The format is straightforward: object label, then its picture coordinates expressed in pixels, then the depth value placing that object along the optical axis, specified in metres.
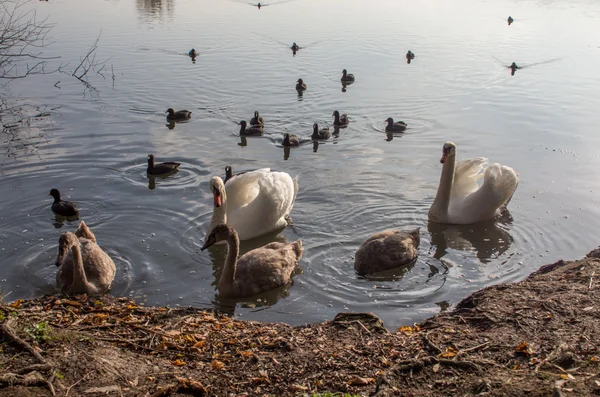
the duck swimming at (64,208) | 11.56
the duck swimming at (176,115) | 17.34
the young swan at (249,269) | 9.04
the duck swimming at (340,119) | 17.41
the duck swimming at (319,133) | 16.25
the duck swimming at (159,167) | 13.59
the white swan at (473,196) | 11.72
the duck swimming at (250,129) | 16.31
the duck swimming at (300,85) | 20.41
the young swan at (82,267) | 8.49
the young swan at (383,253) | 9.52
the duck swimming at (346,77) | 21.56
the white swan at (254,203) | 10.87
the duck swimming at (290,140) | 15.67
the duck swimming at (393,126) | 17.08
